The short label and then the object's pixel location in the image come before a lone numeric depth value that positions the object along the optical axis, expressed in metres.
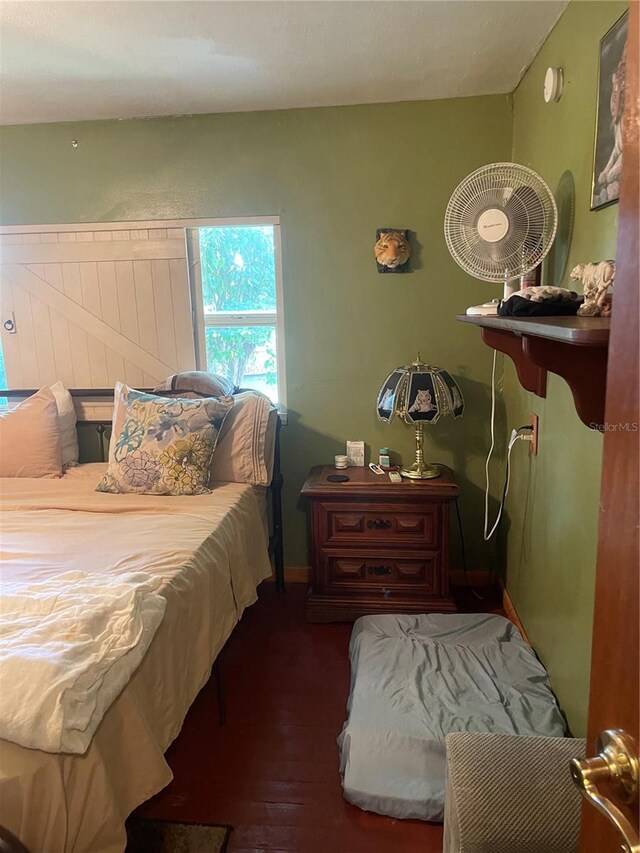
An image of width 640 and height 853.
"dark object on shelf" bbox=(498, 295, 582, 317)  1.19
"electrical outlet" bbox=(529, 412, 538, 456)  2.04
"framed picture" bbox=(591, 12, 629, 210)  1.30
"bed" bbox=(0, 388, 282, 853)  1.04
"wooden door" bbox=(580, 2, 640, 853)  0.57
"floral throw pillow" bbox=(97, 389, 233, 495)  2.26
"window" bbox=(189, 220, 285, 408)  2.74
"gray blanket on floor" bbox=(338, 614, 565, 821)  1.59
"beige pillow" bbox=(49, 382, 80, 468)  2.74
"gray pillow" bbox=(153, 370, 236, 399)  2.56
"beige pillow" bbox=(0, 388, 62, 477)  2.52
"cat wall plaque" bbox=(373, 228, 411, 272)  2.54
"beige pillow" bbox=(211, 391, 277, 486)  2.44
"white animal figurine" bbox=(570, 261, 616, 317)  1.07
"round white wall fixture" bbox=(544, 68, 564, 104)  1.75
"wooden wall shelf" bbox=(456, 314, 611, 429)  0.96
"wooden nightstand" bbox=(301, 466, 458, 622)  2.43
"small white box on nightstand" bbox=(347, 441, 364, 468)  2.77
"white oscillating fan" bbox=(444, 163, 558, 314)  1.75
